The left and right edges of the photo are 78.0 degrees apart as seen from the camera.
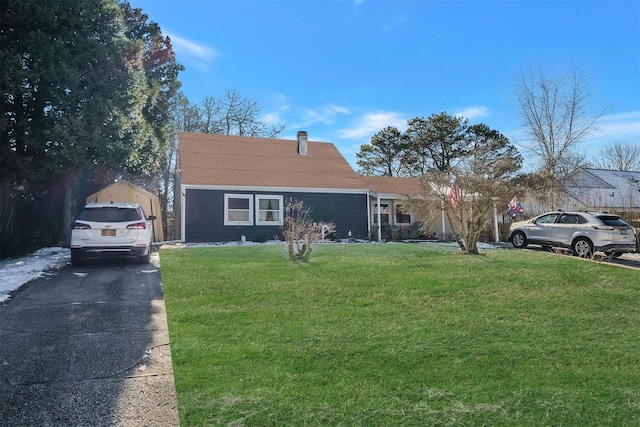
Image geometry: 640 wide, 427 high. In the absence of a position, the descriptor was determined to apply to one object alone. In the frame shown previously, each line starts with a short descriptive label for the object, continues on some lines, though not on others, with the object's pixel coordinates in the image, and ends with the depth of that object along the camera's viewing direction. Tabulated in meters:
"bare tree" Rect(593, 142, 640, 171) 38.03
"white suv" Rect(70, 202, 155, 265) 9.30
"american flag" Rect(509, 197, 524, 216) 17.20
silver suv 12.16
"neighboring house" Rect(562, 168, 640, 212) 21.91
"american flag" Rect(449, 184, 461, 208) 11.34
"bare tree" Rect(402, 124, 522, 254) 10.99
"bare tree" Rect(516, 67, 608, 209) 23.50
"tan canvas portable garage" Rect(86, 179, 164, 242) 18.61
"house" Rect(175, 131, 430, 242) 17.09
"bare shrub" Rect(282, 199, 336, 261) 9.48
